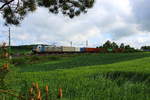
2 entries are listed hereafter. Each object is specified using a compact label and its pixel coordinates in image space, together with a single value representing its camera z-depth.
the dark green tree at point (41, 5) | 8.15
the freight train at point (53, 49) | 49.19
